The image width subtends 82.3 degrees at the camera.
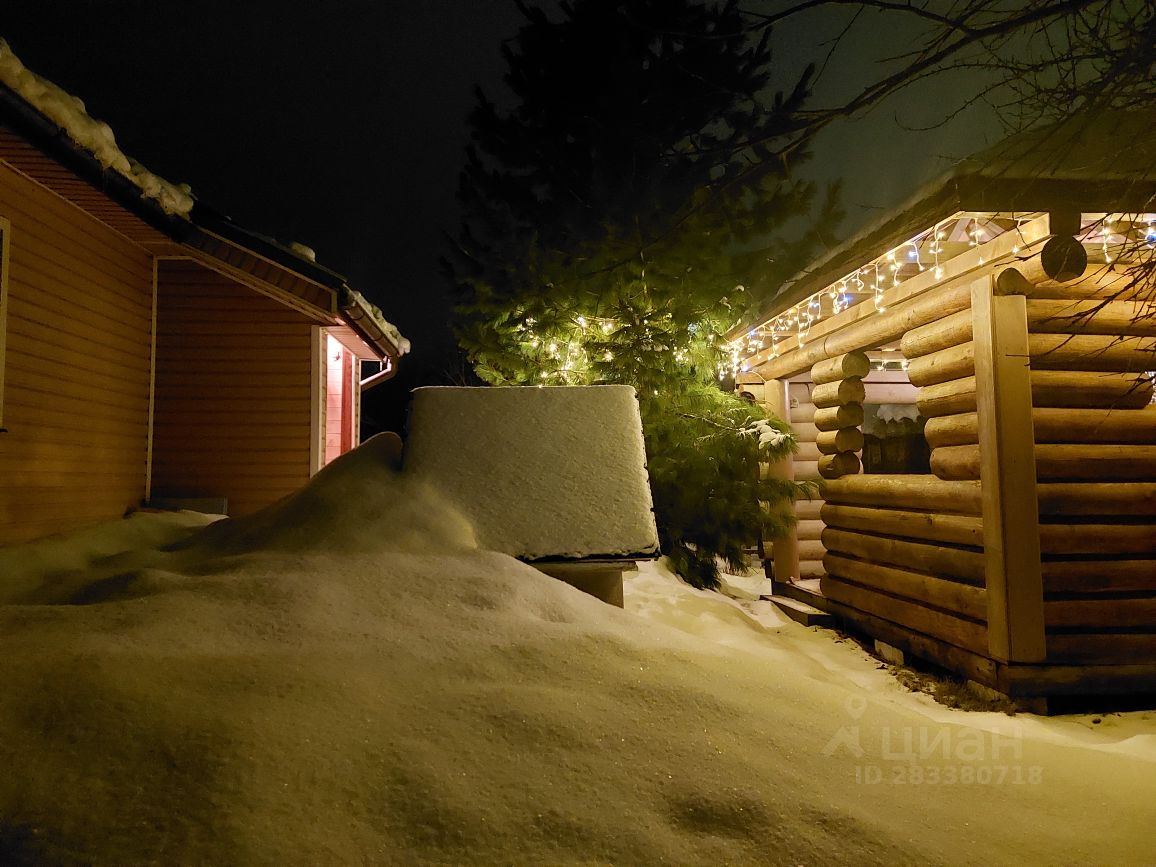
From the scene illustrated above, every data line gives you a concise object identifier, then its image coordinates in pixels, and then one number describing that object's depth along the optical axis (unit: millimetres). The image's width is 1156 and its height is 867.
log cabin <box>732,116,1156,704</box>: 4539
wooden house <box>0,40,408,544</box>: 5634
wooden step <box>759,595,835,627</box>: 7805
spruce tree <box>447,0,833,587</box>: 8203
